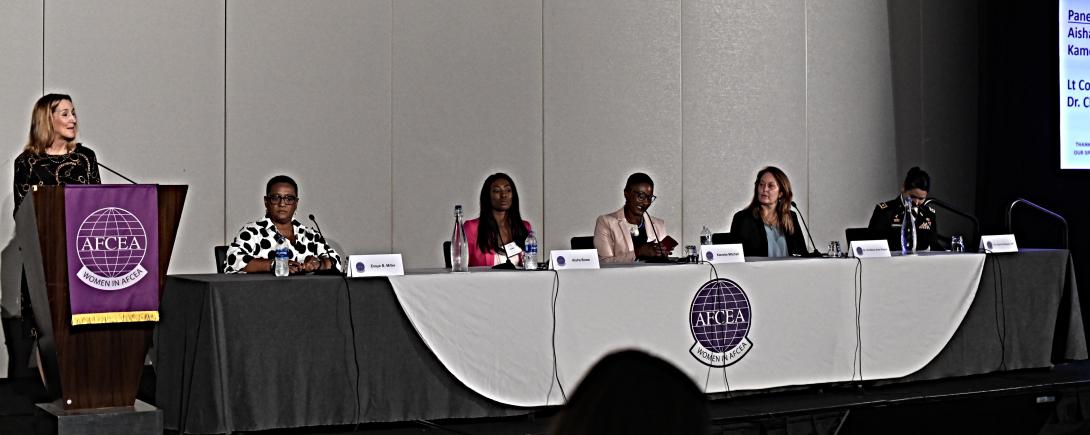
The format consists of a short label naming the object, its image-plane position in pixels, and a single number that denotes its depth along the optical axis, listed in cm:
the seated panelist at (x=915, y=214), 588
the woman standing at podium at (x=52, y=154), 473
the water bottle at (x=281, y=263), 404
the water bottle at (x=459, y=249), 437
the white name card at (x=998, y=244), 534
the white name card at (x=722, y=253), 463
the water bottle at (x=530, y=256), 439
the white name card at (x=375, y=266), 403
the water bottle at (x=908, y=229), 528
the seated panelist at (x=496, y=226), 512
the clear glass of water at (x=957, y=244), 544
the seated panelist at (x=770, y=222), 547
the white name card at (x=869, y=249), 502
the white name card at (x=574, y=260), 439
